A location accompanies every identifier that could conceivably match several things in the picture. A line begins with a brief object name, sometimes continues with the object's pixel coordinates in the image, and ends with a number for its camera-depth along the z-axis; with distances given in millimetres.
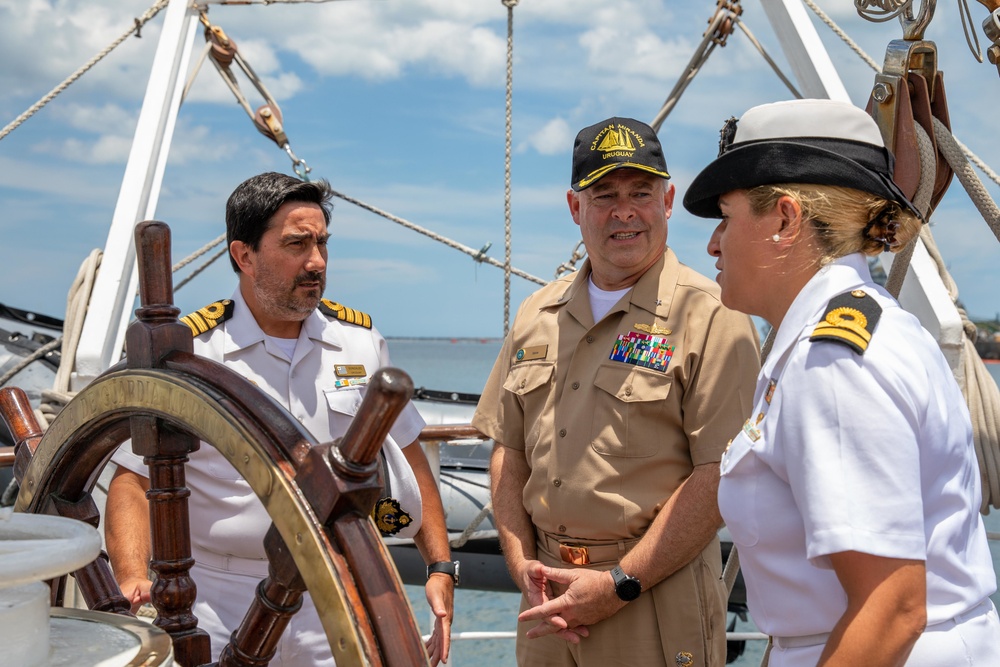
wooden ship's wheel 814
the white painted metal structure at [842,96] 2699
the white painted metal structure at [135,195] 3014
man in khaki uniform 2117
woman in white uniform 1106
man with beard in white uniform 1993
